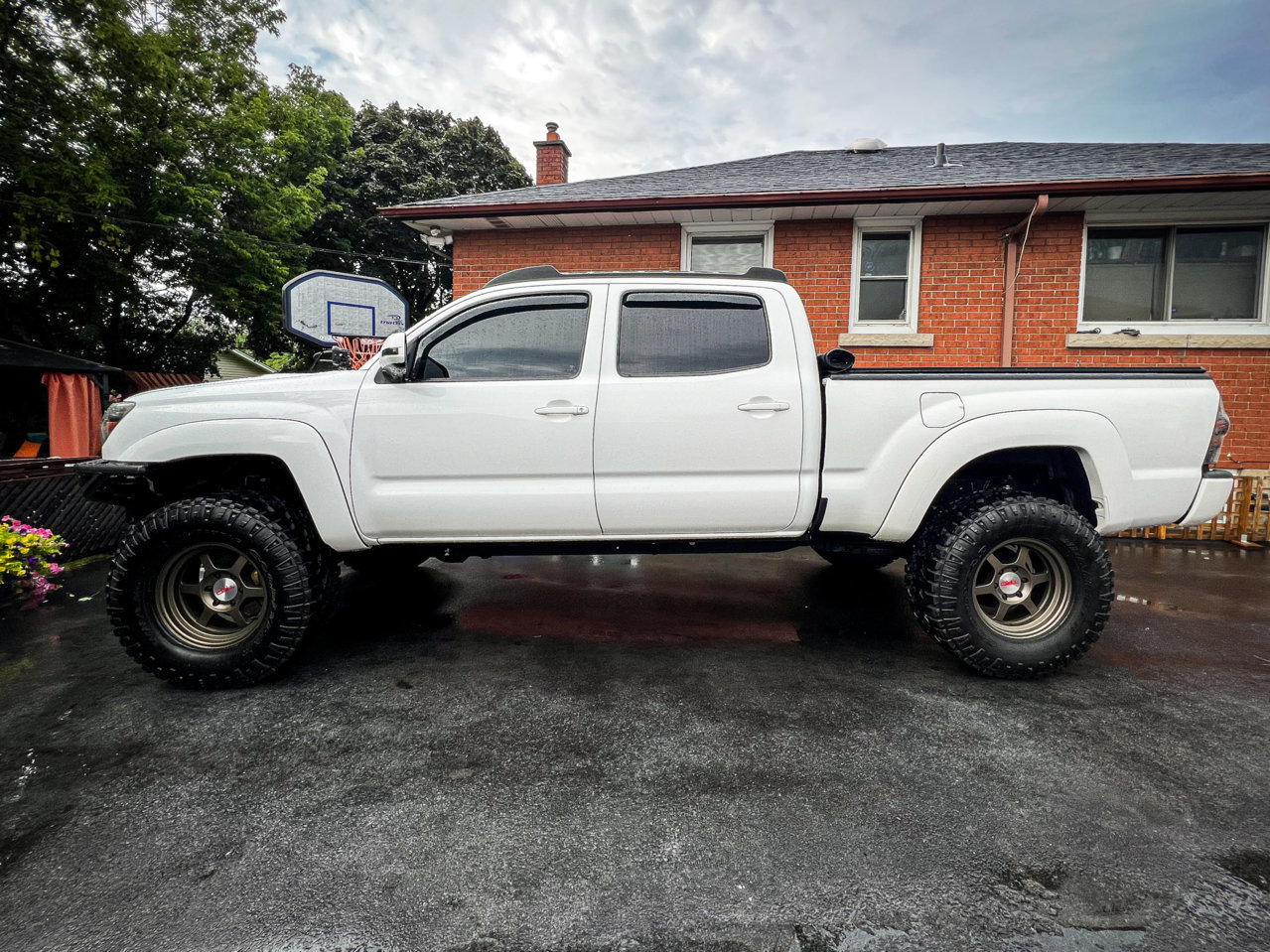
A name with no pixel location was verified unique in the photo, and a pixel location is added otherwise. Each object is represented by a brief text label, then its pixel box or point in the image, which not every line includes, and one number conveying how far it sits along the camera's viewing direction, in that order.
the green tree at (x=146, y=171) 12.05
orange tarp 11.77
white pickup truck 3.01
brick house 7.42
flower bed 4.41
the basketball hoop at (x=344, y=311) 7.86
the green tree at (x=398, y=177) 23.38
